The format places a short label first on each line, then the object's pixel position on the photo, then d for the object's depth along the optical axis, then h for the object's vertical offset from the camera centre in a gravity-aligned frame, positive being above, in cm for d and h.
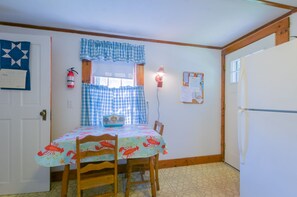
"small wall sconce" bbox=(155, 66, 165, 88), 282 +39
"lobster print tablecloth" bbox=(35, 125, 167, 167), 163 -52
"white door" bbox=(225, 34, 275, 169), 283 -28
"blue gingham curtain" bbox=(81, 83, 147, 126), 256 -7
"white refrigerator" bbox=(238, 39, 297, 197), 123 -21
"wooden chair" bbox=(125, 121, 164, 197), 197 -87
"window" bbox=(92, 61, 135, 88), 268 +43
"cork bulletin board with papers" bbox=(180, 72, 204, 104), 304 +21
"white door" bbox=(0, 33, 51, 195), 210 -39
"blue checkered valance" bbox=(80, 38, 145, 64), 256 +80
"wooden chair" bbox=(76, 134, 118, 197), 159 -71
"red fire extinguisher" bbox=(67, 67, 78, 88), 246 +31
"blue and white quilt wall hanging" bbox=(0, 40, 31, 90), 208 +45
